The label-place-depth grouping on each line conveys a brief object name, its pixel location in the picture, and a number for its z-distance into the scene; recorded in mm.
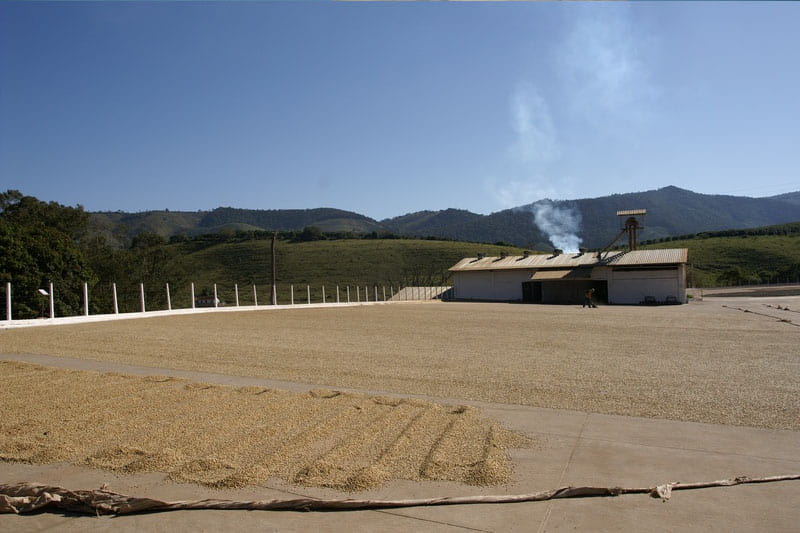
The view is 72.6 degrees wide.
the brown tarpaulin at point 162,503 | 3268
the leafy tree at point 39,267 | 23125
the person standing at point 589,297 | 30175
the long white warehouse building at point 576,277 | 35294
